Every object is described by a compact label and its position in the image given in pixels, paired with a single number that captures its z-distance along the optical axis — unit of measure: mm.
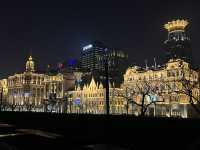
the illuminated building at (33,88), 172875
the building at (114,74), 150850
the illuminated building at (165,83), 98562
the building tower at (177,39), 165250
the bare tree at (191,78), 92412
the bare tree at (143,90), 95012
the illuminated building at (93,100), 120625
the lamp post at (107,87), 33606
